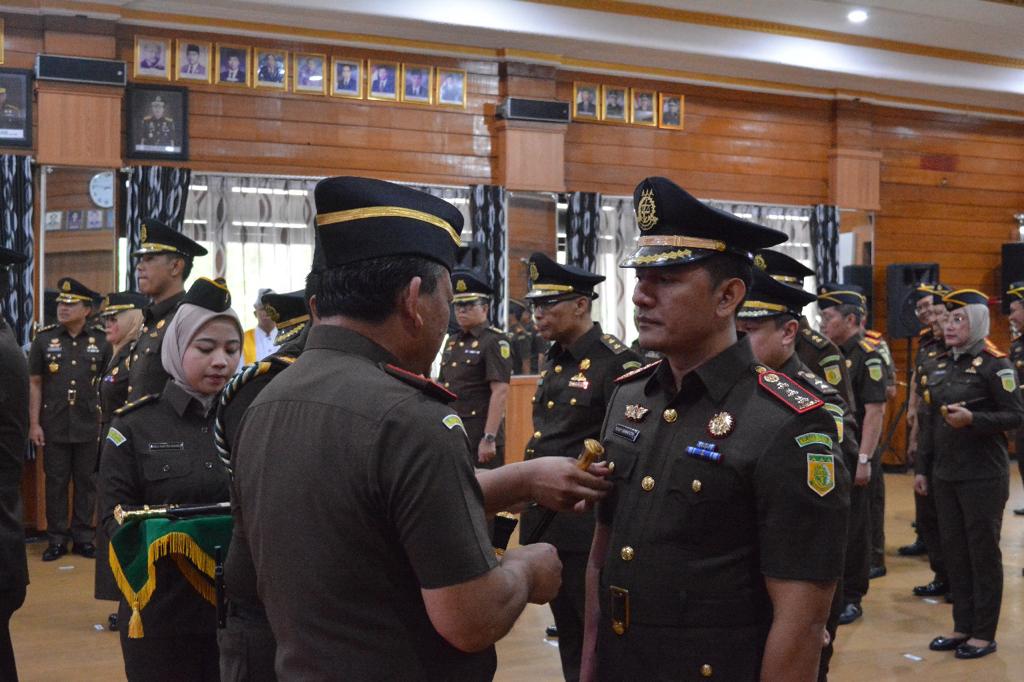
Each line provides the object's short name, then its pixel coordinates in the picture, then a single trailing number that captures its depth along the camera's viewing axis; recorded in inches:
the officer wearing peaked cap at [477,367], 255.1
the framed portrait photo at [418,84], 368.2
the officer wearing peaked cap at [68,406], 273.9
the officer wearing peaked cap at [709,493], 71.8
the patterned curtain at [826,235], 434.6
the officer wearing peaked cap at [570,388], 155.6
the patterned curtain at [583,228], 382.0
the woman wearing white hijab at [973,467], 188.1
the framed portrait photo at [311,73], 352.2
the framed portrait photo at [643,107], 406.0
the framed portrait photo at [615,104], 399.9
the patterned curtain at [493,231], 367.6
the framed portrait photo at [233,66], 340.2
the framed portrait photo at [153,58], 327.0
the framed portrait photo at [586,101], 393.7
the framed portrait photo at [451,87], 371.9
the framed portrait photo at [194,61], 332.8
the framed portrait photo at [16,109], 306.8
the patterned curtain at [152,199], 317.1
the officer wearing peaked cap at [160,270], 182.9
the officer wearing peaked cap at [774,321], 135.3
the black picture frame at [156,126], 323.9
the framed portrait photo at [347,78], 357.4
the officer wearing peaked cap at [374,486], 57.1
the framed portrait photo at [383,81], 362.9
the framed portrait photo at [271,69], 346.3
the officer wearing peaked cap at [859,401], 197.6
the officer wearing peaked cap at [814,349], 169.0
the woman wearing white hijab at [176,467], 101.7
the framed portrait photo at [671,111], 412.8
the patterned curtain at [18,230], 301.1
